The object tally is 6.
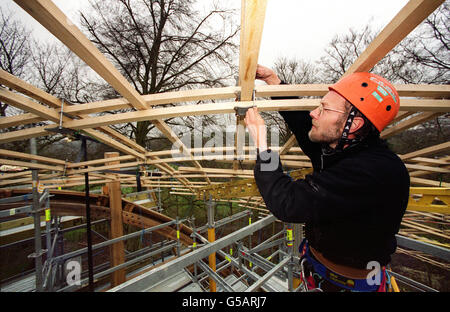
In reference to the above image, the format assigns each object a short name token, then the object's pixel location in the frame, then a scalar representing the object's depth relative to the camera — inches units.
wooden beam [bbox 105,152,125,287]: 256.4
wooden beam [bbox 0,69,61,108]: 61.2
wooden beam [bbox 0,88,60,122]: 65.9
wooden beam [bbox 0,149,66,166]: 125.7
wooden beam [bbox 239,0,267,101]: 39.9
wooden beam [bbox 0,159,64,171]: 133.4
